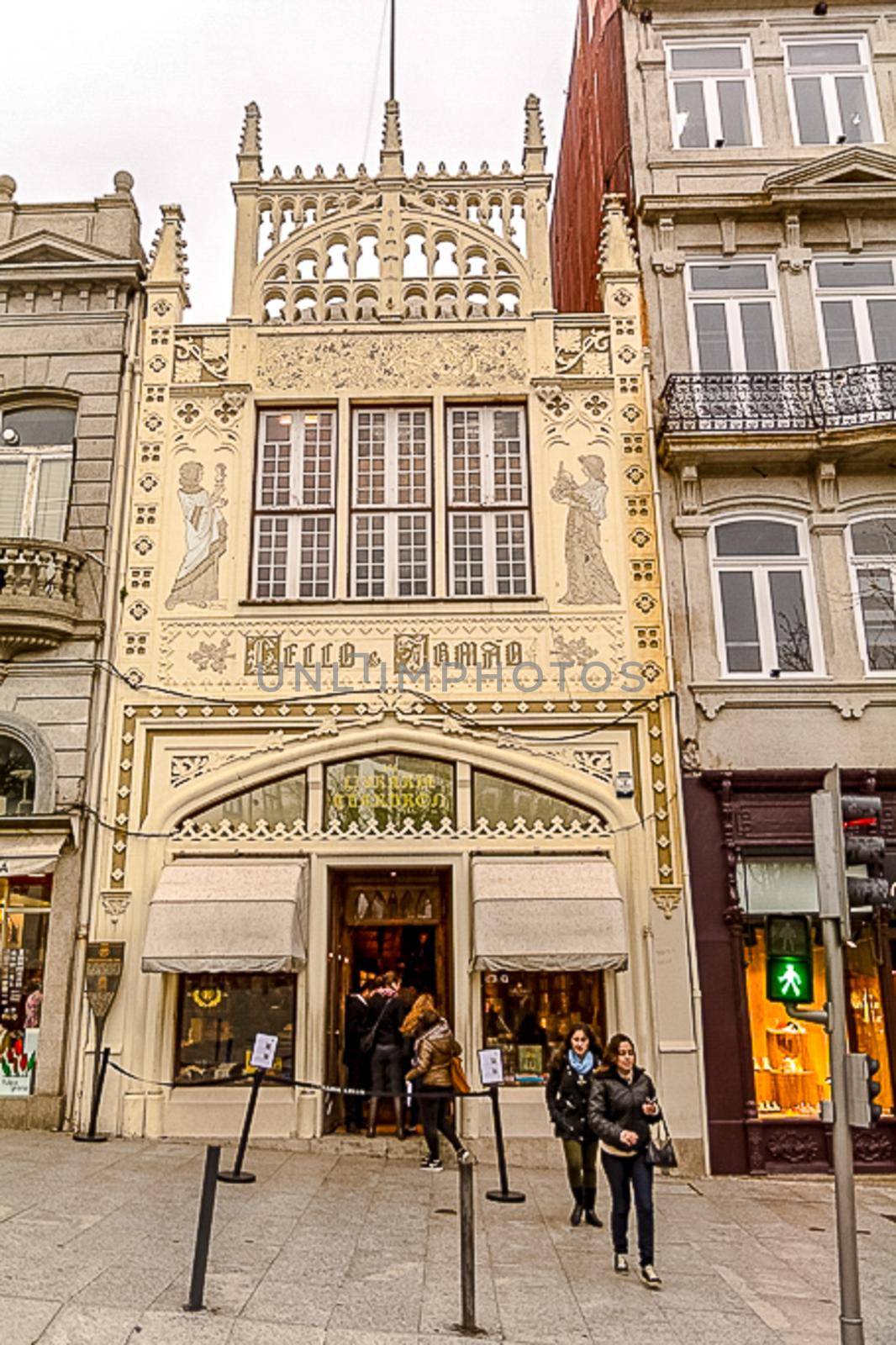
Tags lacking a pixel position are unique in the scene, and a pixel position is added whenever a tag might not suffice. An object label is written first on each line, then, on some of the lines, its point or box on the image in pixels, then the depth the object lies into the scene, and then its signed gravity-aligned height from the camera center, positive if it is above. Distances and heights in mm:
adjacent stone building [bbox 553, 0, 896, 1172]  13109 +7315
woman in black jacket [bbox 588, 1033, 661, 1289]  7828 -1071
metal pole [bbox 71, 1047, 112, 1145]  12289 -1305
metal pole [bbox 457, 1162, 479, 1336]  6723 -1665
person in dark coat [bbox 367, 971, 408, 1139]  12930 -688
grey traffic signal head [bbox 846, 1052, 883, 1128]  6309 -598
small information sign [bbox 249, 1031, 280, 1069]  10469 -540
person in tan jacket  11078 -781
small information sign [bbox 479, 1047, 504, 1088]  10375 -715
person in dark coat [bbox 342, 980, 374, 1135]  13430 -765
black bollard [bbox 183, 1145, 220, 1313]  6730 -1490
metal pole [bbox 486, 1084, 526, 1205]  10164 -1885
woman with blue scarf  9531 -1074
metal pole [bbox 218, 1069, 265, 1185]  10328 -1515
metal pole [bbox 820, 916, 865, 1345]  5977 -1061
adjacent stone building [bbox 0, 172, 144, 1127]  13352 +5748
